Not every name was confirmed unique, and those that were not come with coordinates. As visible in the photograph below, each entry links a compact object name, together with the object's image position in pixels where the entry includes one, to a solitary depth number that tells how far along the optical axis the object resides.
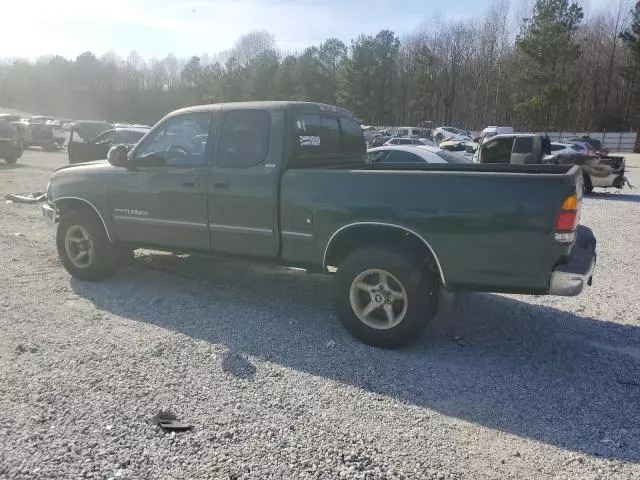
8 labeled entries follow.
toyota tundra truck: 3.85
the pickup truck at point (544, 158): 15.66
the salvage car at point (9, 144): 20.83
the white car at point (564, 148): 20.71
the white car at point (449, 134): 43.10
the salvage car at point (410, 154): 11.05
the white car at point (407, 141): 28.10
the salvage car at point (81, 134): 16.72
